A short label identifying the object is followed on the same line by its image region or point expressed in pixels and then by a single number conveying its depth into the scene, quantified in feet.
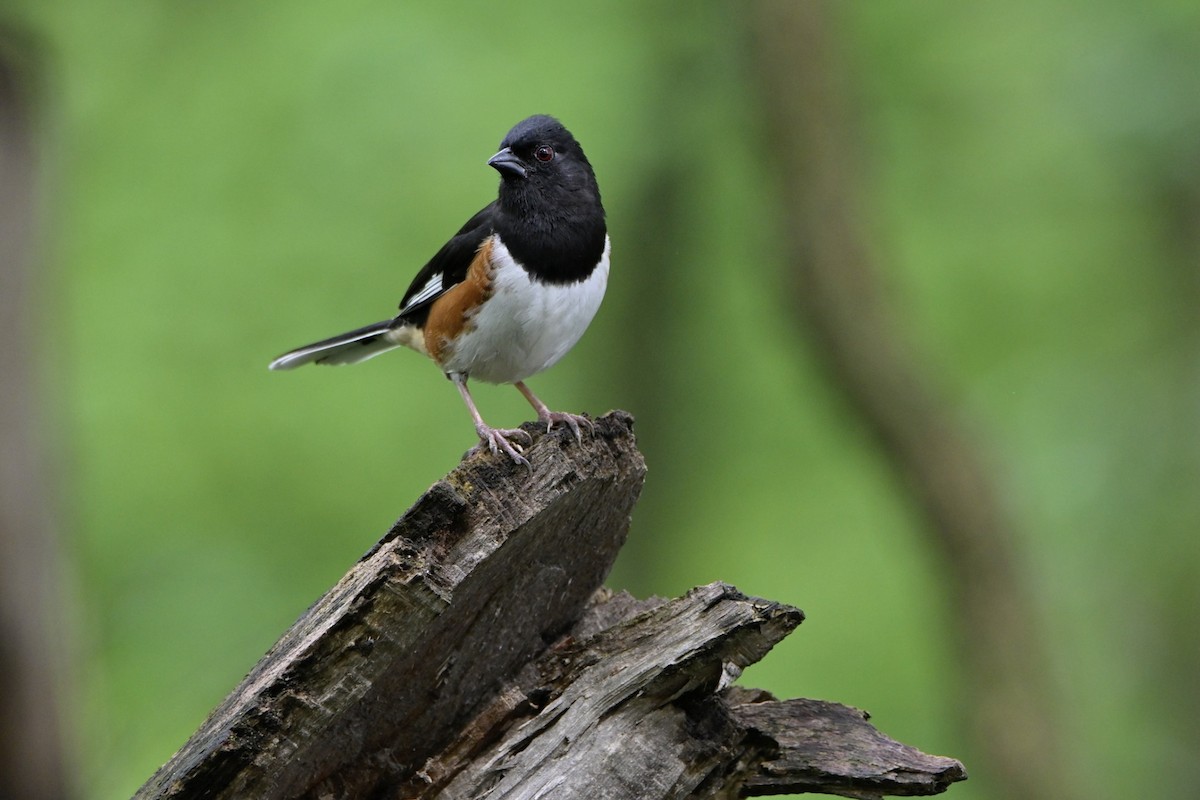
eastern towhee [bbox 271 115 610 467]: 30.09
